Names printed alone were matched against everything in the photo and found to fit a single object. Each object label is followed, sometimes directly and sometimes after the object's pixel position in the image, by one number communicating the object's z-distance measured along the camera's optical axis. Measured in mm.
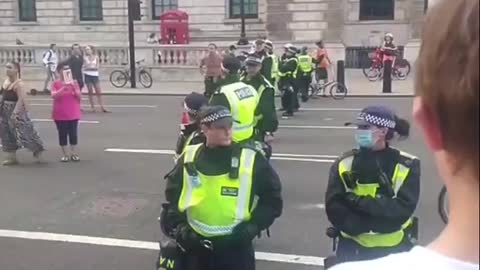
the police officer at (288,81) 17492
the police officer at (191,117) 6133
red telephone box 35125
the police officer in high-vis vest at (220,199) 4062
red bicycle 27422
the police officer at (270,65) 15055
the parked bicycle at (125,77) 27136
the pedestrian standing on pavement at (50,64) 25642
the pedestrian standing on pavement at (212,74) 8742
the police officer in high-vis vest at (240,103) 7168
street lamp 29727
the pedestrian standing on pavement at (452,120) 1028
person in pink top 11898
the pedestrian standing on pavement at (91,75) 19219
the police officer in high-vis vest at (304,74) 19625
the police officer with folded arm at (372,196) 4086
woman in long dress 11727
